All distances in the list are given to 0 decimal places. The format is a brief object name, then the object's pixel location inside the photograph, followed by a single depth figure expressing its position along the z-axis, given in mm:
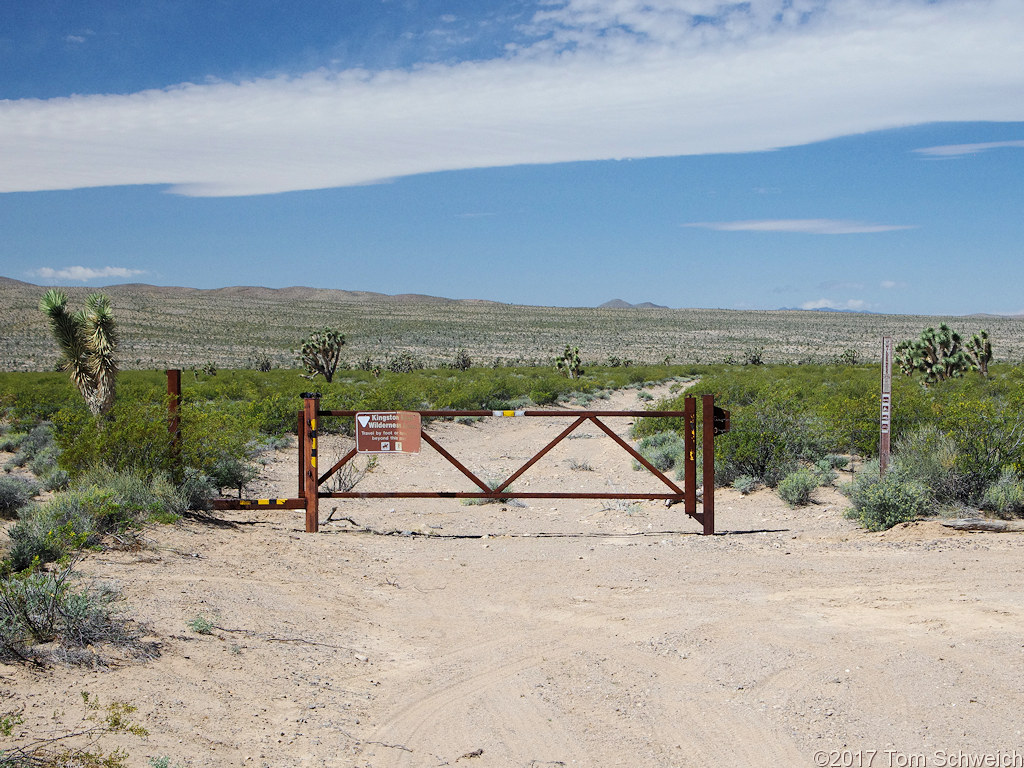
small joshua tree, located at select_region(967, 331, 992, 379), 37719
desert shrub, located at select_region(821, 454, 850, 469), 14367
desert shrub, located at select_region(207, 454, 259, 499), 11395
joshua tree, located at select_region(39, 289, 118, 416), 14961
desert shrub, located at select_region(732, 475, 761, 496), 13180
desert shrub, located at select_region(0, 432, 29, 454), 16516
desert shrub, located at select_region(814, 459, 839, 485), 12945
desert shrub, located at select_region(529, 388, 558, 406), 32188
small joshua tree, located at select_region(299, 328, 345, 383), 43875
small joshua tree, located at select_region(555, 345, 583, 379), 49406
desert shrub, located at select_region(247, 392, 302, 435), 19162
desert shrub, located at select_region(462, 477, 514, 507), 12742
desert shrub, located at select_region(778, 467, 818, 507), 12000
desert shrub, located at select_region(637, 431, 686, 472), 15414
